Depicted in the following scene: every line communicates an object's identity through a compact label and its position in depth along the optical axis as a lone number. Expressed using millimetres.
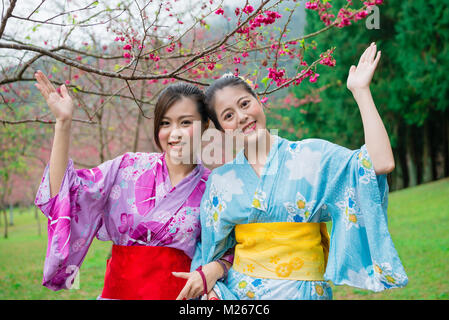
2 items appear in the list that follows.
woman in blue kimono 1884
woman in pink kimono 2289
